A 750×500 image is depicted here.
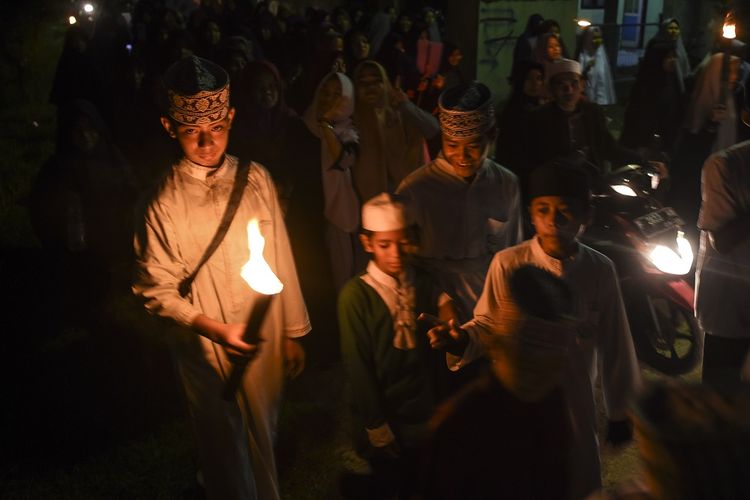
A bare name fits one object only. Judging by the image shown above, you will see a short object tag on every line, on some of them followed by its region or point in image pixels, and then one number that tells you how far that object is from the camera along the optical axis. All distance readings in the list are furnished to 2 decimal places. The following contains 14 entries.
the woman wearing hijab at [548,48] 10.03
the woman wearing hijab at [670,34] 10.26
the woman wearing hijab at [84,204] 6.51
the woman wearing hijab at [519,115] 7.09
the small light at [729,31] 6.30
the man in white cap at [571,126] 6.53
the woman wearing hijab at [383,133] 6.17
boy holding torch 3.57
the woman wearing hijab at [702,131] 7.96
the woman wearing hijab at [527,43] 13.07
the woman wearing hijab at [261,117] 7.08
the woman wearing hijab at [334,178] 6.00
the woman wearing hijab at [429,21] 15.45
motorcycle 5.62
